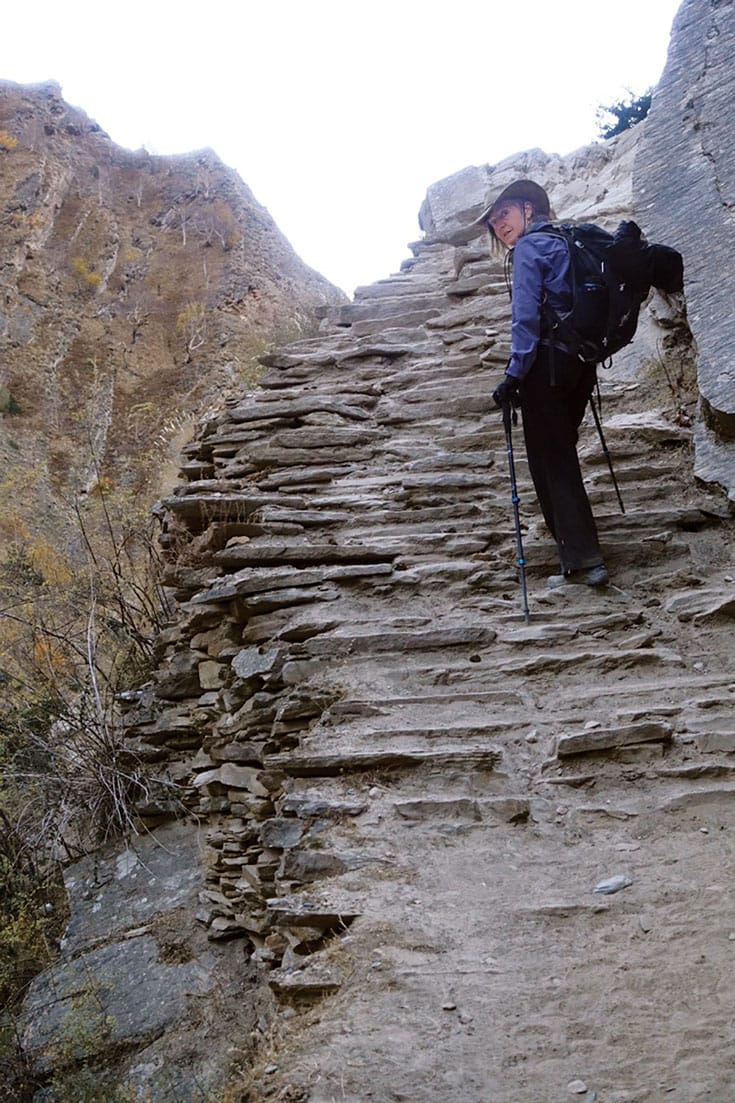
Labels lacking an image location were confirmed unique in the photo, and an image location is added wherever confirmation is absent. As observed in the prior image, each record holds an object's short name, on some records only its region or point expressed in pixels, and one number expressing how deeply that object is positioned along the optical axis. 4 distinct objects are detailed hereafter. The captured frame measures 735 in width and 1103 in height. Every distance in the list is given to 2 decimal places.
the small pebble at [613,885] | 3.10
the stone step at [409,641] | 4.73
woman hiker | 4.76
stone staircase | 2.57
